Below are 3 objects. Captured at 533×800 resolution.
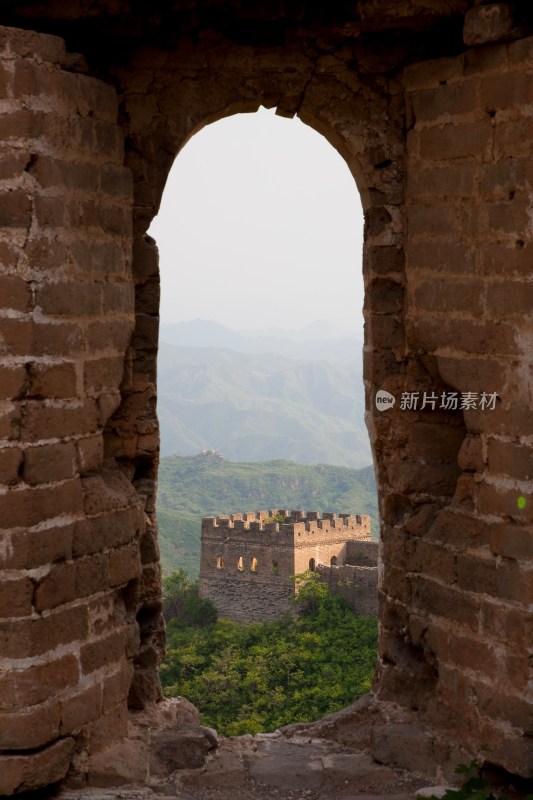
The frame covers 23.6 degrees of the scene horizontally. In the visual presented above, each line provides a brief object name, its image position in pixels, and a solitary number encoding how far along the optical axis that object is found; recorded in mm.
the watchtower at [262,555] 37469
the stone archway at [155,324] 4734
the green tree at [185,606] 37344
